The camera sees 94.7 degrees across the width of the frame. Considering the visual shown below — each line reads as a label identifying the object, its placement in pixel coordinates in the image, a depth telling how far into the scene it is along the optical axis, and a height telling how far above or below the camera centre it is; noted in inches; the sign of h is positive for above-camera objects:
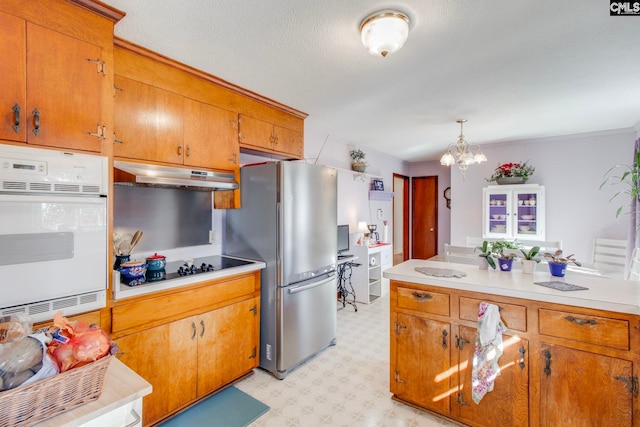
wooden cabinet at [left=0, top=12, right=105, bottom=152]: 53.6 +25.0
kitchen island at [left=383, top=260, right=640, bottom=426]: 58.2 -30.3
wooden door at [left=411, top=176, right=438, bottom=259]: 269.9 -3.2
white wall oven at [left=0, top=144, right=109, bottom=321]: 51.6 -3.4
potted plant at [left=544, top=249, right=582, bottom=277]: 74.4 -12.7
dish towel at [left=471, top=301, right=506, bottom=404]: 67.3 -31.6
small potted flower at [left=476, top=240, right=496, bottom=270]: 84.4 -13.1
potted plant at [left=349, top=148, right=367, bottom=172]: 188.2 +33.9
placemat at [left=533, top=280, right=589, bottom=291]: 65.4 -16.6
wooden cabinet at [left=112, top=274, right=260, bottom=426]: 70.4 -34.1
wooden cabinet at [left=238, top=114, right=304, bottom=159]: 106.4 +29.9
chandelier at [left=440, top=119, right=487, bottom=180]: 135.4 +26.7
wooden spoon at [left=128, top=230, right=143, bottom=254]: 82.6 -7.1
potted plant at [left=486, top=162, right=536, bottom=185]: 180.4 +25.1
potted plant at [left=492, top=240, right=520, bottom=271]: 81.2 -11.3
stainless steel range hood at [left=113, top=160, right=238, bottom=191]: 73.6 +10.4
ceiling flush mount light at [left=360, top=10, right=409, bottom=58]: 63.2 +40.2
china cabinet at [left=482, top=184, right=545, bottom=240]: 175.9 +0.9
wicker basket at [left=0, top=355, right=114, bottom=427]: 30.0 -20.0
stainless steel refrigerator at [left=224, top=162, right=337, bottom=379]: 97.7 -12.3
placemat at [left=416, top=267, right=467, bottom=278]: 78.4 -16.2
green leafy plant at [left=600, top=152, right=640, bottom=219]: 157.8 +19.3
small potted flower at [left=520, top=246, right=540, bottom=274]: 79.4 -12.9
